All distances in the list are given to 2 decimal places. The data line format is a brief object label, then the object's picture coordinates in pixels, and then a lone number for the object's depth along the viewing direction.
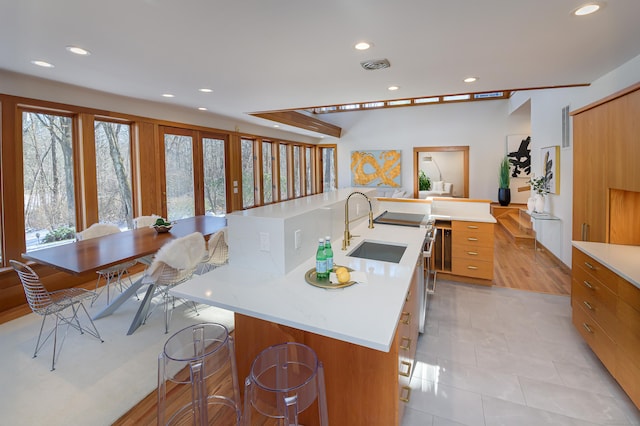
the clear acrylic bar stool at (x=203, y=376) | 1.03
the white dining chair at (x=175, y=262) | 2.63
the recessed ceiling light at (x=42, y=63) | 2.70
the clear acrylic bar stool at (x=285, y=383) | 0.99
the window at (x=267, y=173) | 7.11
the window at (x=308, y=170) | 9.16
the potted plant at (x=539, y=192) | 4.99
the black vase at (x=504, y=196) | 7.65
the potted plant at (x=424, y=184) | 10.20
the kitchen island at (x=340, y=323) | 1.25
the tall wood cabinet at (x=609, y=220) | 1.82
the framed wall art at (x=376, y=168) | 8.94
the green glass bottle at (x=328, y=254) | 1.66
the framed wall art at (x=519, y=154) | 7.68
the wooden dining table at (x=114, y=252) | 2.38
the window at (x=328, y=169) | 9.77
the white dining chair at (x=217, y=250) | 3.20
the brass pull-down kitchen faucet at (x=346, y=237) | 2.28
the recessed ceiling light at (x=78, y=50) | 2.36
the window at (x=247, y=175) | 6.45
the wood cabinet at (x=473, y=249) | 3.65
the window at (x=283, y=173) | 7.90
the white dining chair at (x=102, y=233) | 3.30
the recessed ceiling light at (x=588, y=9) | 1.75
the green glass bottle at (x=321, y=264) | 1.64
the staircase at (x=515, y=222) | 5.85
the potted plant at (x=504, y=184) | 7.66
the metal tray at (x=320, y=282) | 1.54
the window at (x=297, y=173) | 8.48
